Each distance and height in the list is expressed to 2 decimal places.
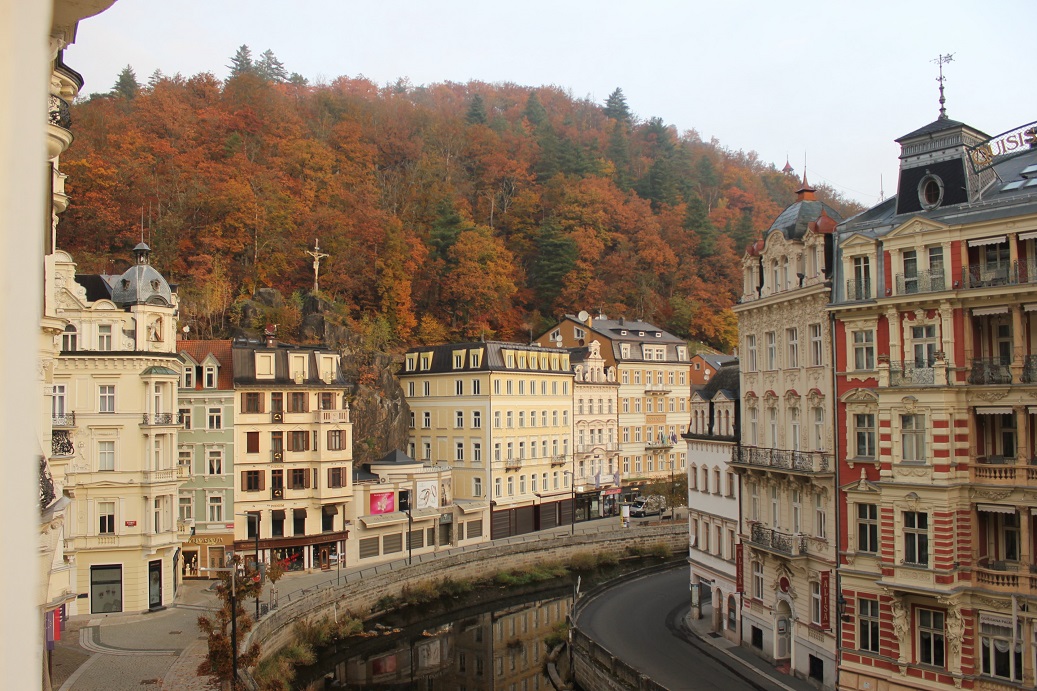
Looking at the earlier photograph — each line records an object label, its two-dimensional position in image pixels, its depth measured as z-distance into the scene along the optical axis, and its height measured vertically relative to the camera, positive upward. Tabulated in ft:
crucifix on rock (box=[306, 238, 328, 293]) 188.85 +26.16
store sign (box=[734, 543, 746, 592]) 100.39 -23.38
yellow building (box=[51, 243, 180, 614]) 114.73 -8.55
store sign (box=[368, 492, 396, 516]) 151.94 -22.35
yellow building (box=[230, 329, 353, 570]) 140.77 -13.56
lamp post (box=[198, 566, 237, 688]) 80.18 -24.31
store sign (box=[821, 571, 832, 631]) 82.99 -22.21
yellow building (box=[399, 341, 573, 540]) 174.29 -10.56
